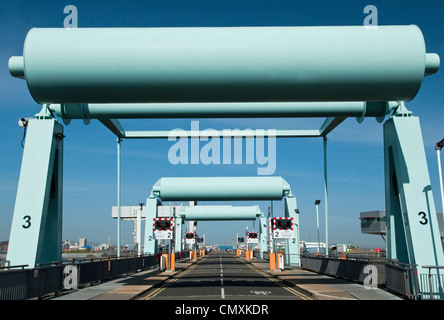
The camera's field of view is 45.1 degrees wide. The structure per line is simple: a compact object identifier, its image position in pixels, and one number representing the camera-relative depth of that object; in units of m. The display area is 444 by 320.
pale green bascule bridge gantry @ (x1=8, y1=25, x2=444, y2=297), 15.04
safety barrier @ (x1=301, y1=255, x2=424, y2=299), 17.47
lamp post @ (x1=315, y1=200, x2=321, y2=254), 46.03
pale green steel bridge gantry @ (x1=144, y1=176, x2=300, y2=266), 42.66
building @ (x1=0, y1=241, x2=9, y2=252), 167.64
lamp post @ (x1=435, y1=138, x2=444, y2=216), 19.69
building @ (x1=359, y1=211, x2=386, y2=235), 84.16
